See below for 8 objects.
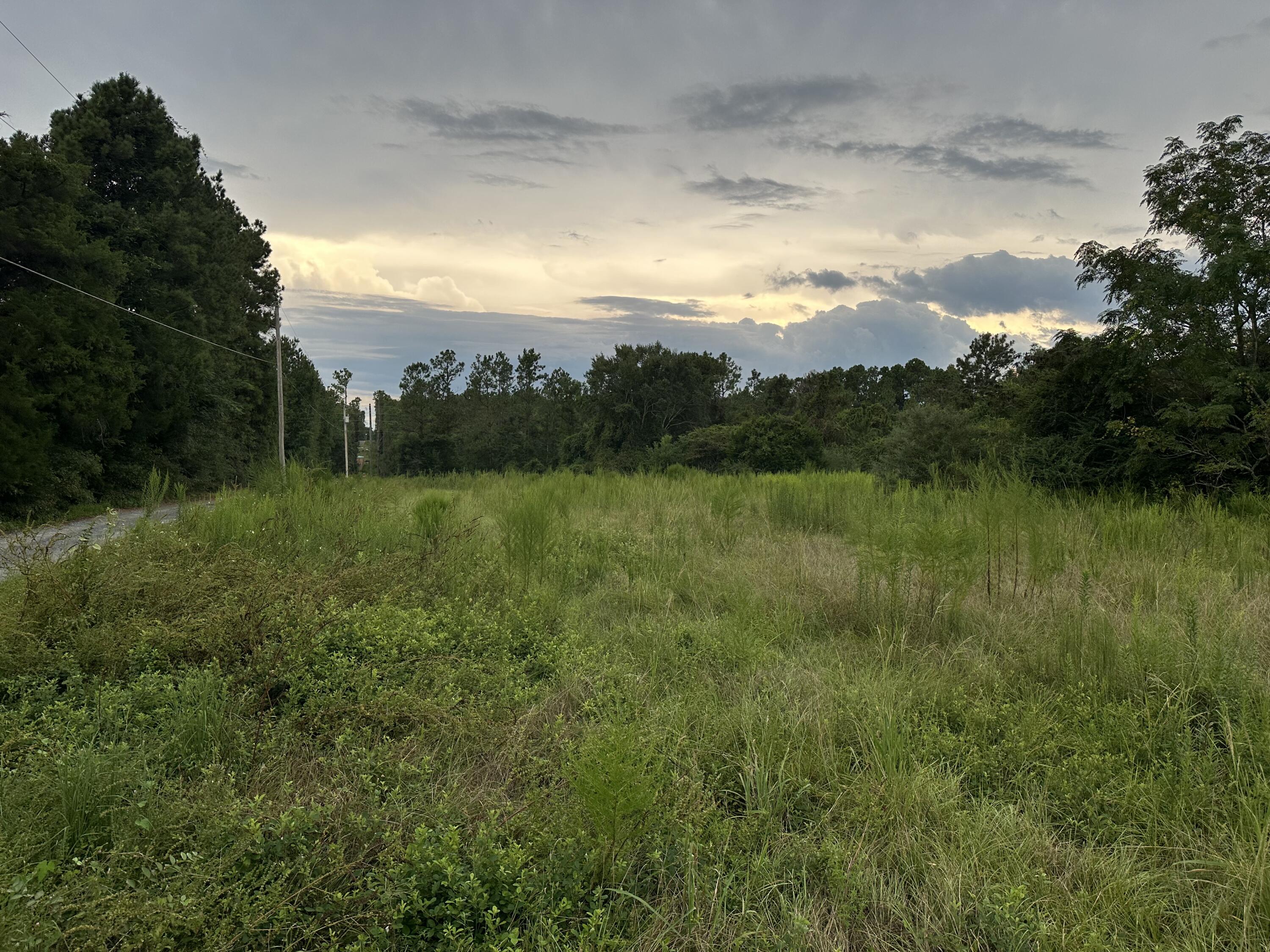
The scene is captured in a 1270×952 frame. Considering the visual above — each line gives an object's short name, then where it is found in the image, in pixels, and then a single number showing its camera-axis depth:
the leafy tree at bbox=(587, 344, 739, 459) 43.22
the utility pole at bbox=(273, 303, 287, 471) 26.16
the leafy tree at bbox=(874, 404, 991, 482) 17.16
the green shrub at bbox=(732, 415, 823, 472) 32.50
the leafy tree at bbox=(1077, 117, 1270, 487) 9.79
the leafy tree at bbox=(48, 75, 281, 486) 20.77
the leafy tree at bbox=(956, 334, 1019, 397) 36.66
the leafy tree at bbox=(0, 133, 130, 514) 14.99
